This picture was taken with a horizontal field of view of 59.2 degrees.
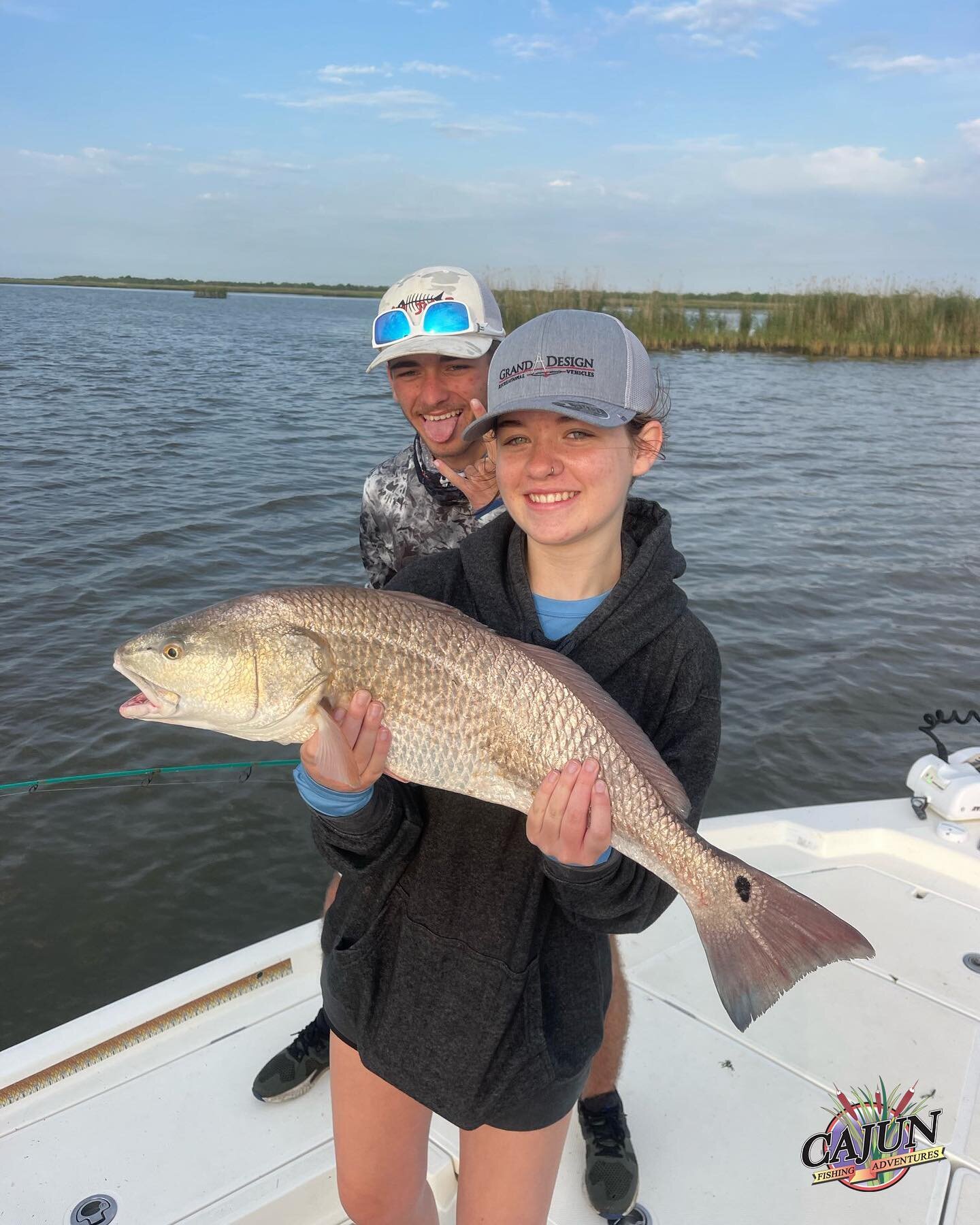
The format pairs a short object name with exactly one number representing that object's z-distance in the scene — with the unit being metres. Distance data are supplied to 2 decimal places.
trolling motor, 4.08
